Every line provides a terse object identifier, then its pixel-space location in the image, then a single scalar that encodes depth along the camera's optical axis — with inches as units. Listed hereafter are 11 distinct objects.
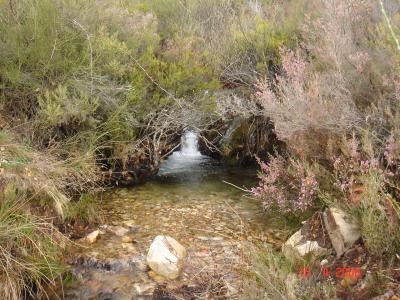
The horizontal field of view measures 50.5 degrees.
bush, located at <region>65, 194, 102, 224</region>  196.4
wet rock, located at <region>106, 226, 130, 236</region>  198.9
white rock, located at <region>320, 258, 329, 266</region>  147.5
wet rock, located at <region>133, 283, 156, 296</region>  154.1
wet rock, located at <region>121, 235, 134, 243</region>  191.8
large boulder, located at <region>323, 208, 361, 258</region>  152.3
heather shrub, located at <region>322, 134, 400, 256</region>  132.6
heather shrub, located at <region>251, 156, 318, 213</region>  176.2
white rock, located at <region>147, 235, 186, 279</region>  163.9
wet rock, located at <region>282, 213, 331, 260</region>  156.7
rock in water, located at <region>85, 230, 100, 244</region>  187.9
